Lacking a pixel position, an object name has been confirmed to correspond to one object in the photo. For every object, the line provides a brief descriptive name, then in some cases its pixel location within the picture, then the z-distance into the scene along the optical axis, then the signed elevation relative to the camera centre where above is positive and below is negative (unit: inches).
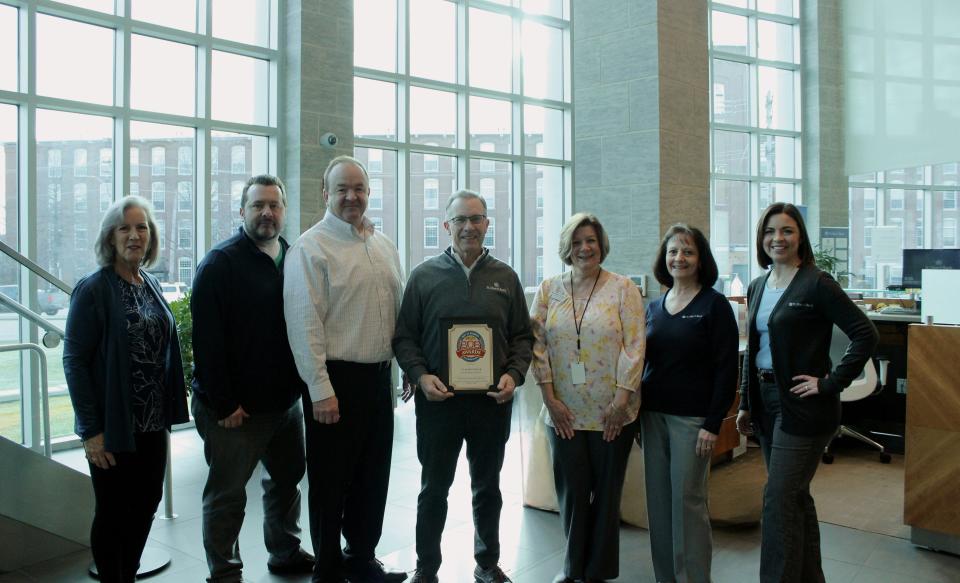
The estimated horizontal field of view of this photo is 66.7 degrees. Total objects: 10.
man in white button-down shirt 118.7 -11.7
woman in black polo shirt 120.3 -18.7
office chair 224.2 -30.0
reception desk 149.3 -31.4
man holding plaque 121.0 -12.1
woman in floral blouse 124.9 -17.5
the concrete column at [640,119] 234.1 +55.5
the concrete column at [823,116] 525.0 +124.9
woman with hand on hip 113.8 -13.9
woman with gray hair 110.7 -15.2
